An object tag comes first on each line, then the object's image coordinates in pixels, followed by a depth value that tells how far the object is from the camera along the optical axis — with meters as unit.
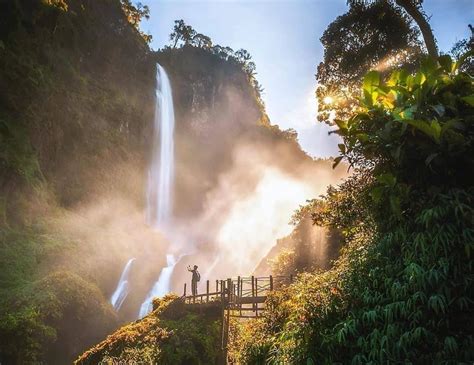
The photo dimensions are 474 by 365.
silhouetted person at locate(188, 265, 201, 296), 15.71
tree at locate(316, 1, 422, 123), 13.39
